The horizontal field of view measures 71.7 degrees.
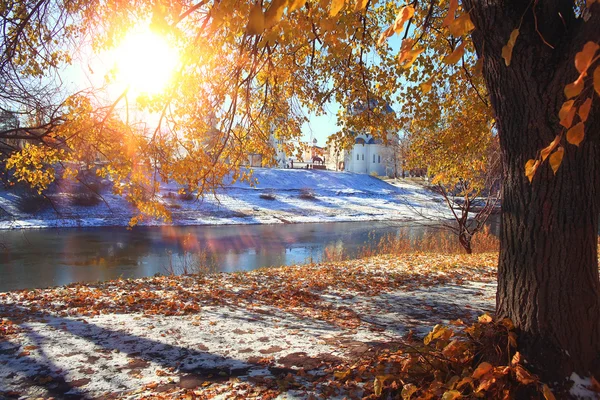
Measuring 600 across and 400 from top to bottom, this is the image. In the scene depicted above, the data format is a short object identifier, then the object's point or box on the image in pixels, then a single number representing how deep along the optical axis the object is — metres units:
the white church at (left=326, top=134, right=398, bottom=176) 67.12
